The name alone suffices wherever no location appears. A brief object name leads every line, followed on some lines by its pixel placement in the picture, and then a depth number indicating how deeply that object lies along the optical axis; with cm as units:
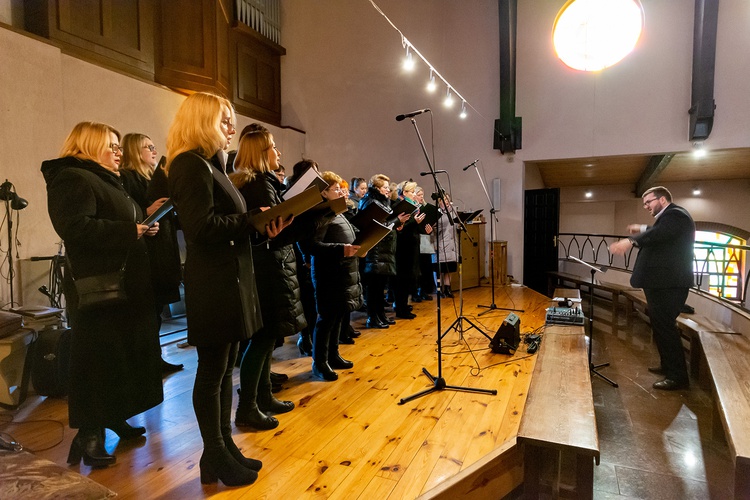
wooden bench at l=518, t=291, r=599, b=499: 166
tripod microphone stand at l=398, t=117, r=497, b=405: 233
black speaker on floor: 308
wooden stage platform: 156
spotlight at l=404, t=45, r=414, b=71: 365
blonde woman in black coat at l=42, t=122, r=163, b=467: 157
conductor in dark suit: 297
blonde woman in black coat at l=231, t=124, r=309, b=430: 178
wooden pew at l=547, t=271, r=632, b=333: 528
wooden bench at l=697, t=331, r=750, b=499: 152
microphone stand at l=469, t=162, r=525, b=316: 460
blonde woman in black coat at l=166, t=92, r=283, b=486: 135
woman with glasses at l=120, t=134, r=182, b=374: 219
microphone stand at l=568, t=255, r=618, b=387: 313
